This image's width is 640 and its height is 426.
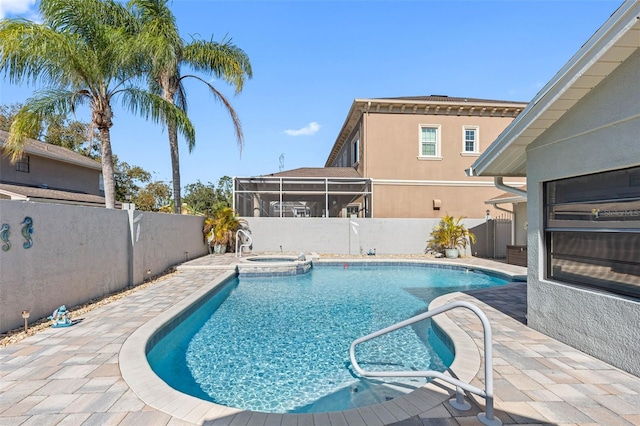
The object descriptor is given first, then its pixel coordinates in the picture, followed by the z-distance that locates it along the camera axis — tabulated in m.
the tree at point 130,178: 35.38
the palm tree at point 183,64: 13.31
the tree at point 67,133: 28.73
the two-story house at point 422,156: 19.66
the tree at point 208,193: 42.63
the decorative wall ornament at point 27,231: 5.79
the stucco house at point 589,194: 3.85
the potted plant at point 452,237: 16.89
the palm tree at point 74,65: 8.28
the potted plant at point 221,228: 17.41
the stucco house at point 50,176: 15.83
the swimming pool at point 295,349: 4.47
